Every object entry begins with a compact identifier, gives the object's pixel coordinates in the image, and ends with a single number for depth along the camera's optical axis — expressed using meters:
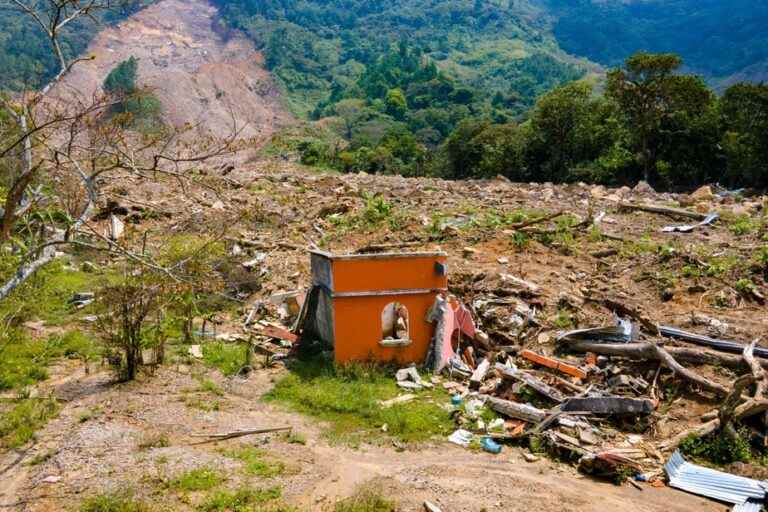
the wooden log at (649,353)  6.79
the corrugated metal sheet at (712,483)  5.34
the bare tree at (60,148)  4.26
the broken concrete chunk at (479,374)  7.75
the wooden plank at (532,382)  7.09
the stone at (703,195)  15.74
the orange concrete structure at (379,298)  8.23
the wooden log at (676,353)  7.13
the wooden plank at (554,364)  7.55
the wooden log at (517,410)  6.73
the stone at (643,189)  18.32
